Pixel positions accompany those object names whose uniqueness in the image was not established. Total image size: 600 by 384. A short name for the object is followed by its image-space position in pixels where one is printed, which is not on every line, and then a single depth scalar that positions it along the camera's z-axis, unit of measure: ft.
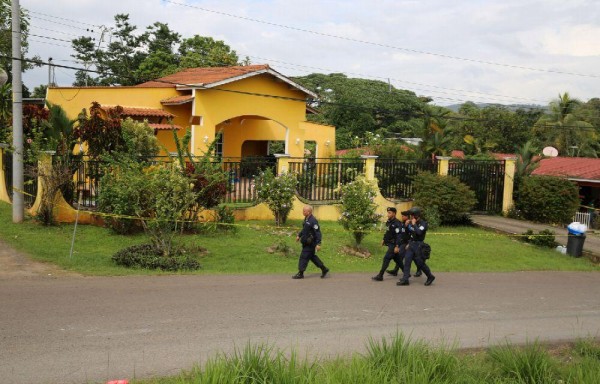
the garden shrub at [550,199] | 70.59
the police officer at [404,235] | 39.75
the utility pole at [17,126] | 47.24
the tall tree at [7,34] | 73.45
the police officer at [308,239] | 38.75
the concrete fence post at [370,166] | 64.69
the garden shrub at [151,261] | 39.58
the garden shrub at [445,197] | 64.54
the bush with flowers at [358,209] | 48.49
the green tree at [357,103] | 160.66
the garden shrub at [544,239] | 58.90
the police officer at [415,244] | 39.19
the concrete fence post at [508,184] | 73.67
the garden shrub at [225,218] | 51.90
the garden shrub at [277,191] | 54.75
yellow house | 77.36
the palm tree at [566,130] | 144.77
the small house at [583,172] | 88.74
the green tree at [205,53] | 134.51
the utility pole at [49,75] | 98.04
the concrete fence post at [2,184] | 58.85
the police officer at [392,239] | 39.88
